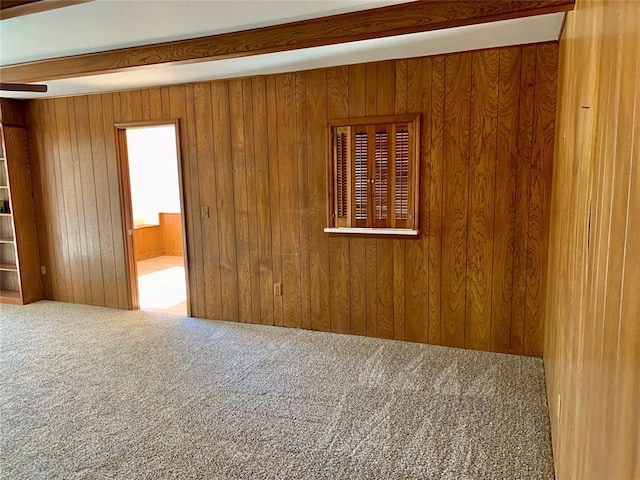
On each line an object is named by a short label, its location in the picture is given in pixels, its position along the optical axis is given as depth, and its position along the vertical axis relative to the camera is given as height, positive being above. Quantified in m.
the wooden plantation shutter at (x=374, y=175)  3.58 +0.09
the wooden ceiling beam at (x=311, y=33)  2.24 +0.90
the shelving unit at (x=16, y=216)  4.90 -0.27
